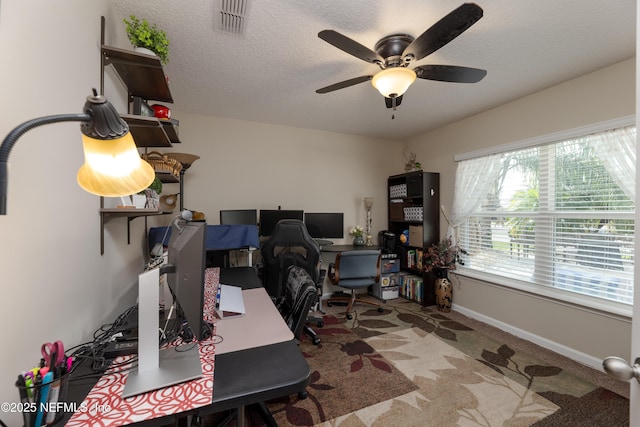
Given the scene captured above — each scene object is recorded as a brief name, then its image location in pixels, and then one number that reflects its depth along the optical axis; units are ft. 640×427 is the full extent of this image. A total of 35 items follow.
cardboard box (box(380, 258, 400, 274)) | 12.12
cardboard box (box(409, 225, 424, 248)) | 11.63
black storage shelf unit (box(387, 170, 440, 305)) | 11.57
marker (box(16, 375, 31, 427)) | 1.81
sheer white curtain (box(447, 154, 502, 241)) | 9.78
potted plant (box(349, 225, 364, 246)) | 12.61
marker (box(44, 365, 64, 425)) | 1.97
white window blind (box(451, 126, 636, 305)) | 6.67
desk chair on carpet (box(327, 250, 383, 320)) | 10.09
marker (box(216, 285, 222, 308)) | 4.35
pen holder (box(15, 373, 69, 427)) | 1.85
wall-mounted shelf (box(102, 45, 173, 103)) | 4.08
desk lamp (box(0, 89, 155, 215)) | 1.47
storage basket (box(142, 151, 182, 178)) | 5.80
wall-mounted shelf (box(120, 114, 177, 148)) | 4.28
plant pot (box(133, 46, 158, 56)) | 4.14
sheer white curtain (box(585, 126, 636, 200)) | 6.38
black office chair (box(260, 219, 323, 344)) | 8.02
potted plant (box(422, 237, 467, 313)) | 10.71
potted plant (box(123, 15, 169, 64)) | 4.24
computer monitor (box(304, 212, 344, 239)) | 11.79
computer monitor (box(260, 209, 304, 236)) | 10.69
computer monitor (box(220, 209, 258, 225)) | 9.99
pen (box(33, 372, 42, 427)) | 1.87
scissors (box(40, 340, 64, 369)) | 2.07
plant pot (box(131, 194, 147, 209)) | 4.38
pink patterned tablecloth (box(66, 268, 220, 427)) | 2.08
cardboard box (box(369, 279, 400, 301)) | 12.06
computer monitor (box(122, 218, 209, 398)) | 2.41
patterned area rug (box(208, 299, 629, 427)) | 5.14
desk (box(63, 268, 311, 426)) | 2.30
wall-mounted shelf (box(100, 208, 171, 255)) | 3.93
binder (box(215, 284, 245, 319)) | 4.14
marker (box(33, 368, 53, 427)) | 1.89
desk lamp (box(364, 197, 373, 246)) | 13.10
